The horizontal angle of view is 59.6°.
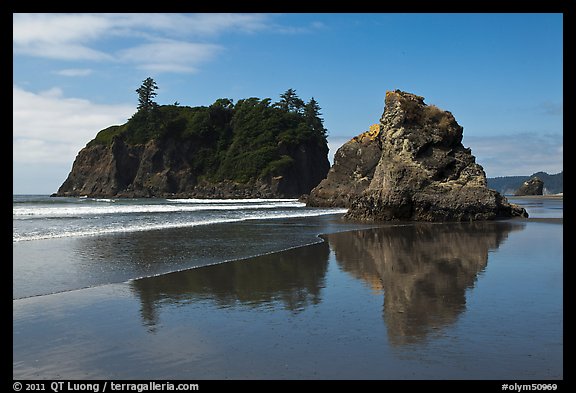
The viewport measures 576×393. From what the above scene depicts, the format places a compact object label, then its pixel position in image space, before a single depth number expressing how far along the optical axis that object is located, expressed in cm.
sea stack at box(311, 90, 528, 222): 2616
